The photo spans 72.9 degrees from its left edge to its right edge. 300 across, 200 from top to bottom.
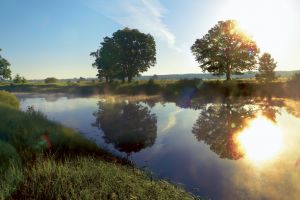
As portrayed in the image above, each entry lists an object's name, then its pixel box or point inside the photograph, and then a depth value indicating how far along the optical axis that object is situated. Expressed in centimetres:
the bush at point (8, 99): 2509
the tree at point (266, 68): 4203
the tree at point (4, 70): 5742
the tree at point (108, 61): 5997
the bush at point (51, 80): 8391
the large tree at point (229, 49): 4715
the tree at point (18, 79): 8312
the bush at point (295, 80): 3830
